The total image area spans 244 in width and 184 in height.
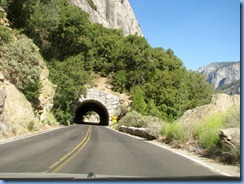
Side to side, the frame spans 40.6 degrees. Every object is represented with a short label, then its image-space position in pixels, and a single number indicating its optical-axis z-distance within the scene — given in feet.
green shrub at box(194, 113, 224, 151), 40.29
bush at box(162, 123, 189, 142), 54.65
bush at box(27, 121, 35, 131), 95.84
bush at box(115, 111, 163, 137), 74.65
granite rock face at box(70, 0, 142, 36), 353.10
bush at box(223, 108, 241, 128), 33.01
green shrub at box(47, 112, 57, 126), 145.81
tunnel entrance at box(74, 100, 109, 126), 236.71
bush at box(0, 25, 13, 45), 108.68
